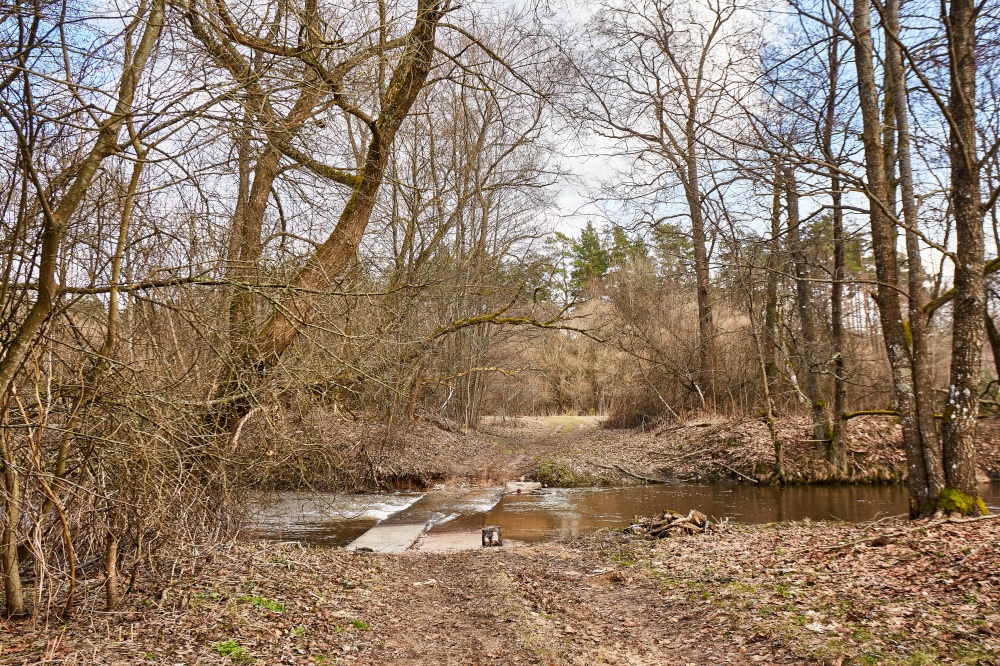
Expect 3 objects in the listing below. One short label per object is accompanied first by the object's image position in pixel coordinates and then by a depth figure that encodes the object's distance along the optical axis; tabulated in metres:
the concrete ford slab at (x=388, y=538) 9.48
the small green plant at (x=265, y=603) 5.57
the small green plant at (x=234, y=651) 4.56
